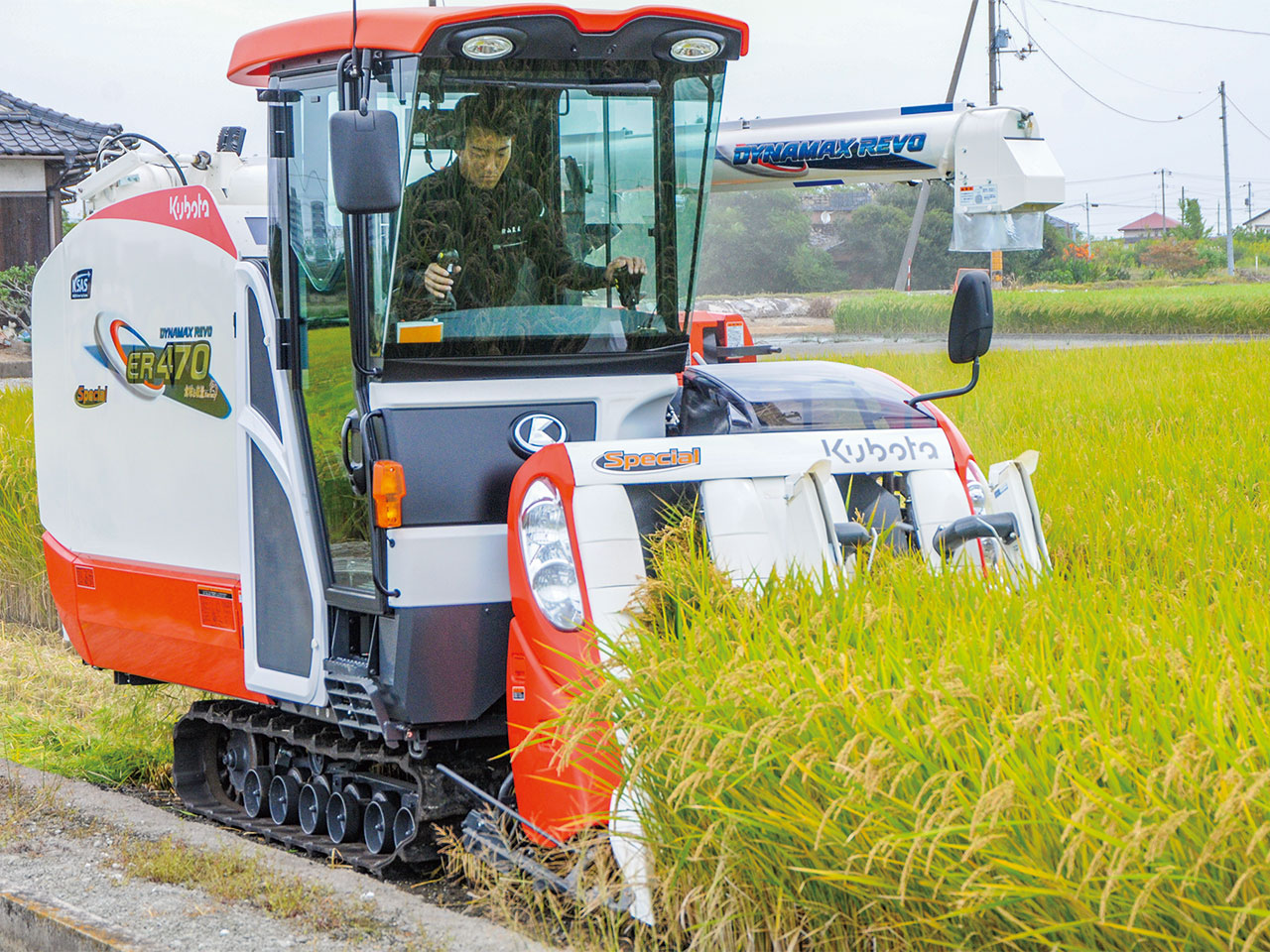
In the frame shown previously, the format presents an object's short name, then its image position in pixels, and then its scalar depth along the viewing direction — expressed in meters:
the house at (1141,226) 124.41
